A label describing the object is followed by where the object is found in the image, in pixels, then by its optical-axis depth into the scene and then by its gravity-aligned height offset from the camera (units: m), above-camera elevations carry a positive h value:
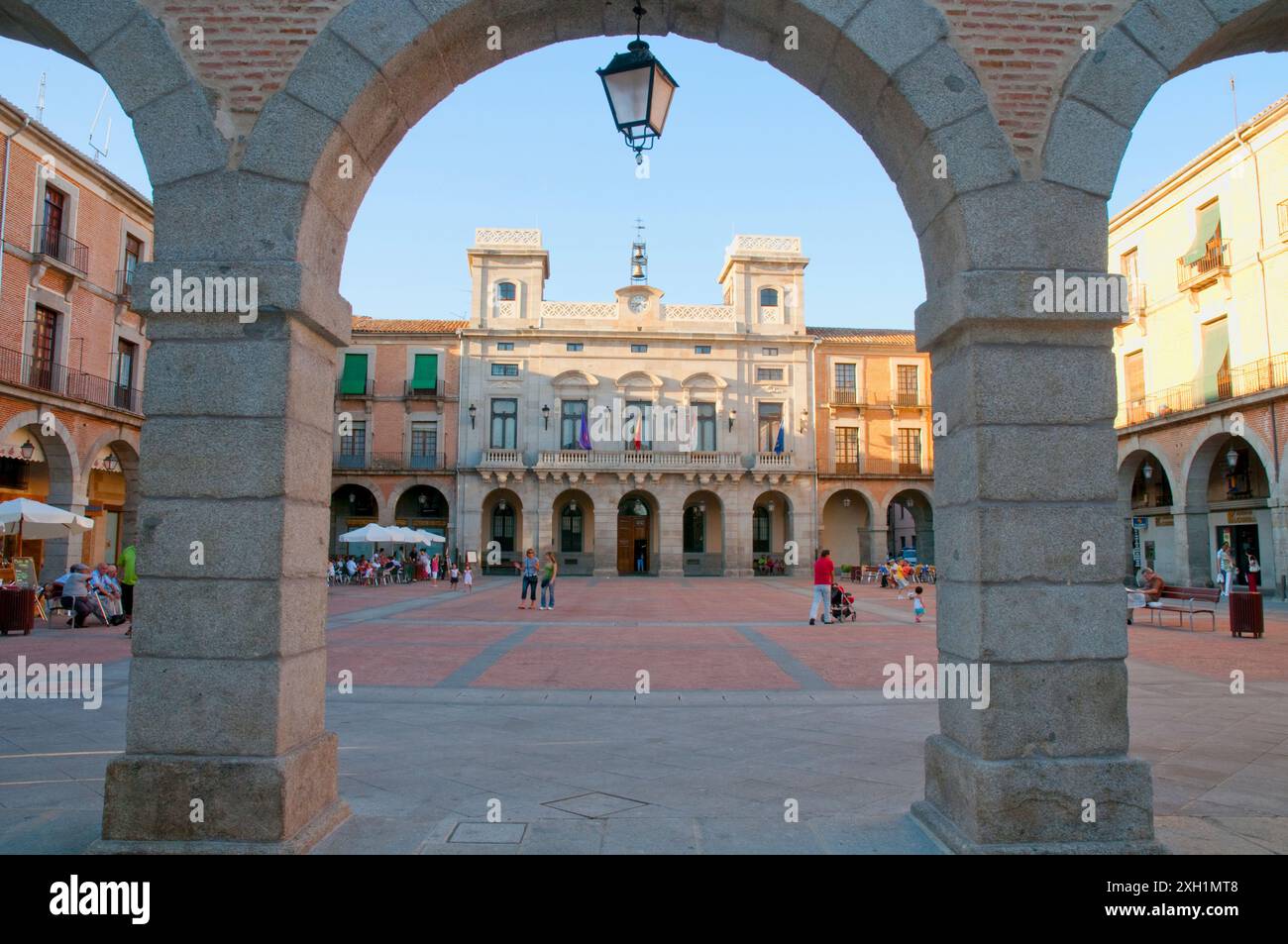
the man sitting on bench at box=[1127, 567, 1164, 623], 15.79 -0.85
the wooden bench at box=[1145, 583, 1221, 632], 14.41 -0.94
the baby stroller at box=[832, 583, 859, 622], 17.30 -1.32
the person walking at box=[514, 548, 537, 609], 20.41 -0.89
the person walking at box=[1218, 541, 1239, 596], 20.23 -0.57
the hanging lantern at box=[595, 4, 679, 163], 4.63 +2.55
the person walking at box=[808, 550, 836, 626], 16.53 -0.69
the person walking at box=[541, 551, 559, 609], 19.59 -0.73
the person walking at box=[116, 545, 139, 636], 12.66 -0.51
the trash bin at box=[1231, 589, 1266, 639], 13.56 -1.16
